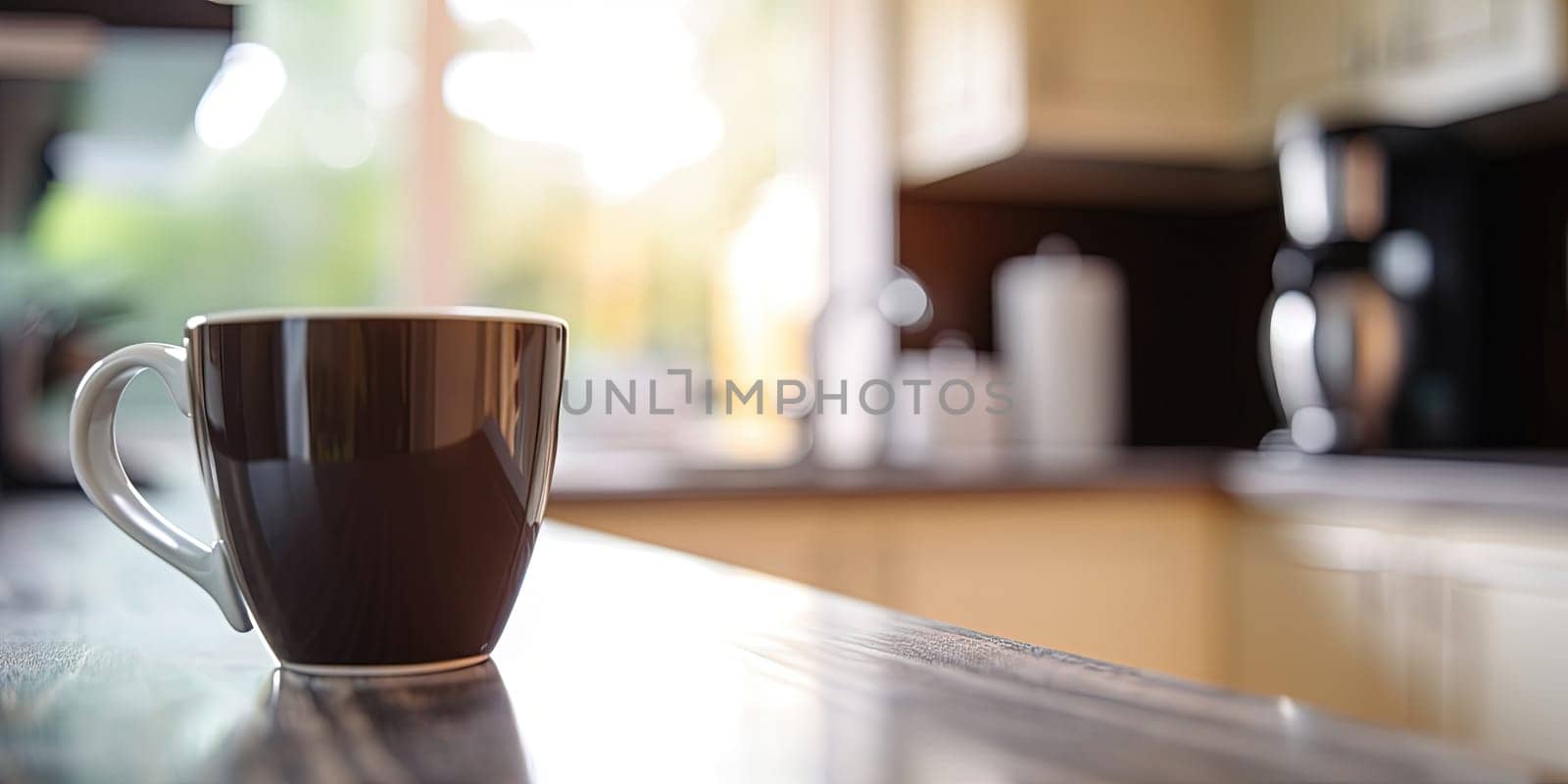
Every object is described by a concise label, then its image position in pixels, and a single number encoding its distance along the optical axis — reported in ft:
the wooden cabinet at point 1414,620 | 6.28
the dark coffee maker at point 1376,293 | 8.02
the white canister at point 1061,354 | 9.38
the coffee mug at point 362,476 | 1.24
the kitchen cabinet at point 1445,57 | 7.38
